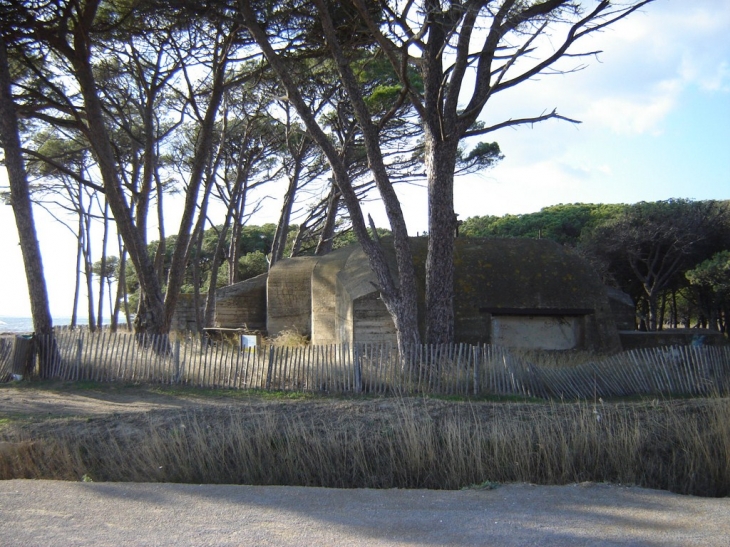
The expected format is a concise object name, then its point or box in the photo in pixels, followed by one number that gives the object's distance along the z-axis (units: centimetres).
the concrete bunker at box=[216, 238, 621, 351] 1906
